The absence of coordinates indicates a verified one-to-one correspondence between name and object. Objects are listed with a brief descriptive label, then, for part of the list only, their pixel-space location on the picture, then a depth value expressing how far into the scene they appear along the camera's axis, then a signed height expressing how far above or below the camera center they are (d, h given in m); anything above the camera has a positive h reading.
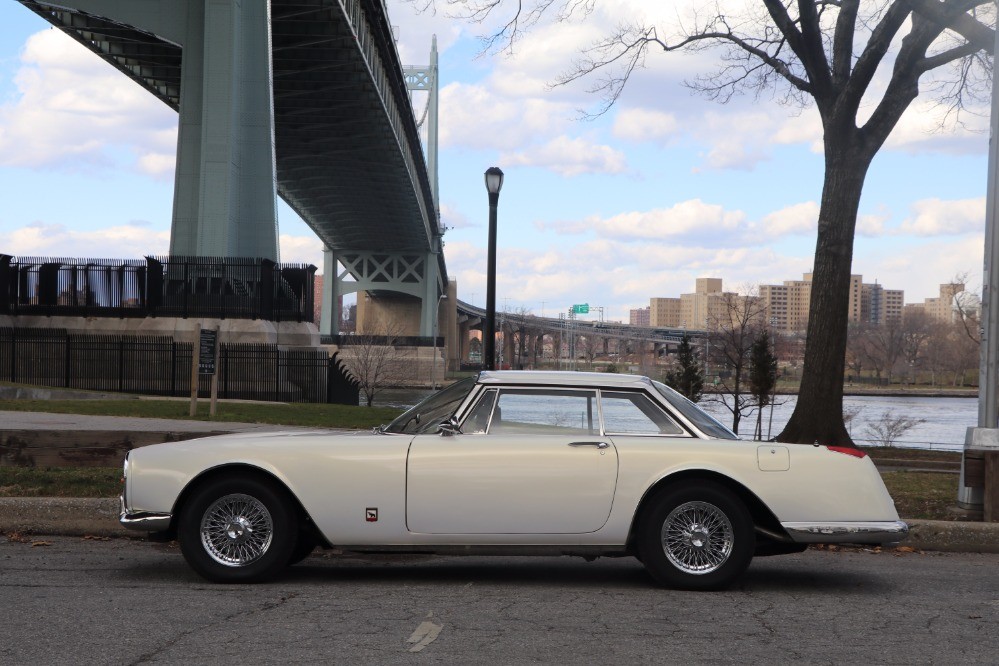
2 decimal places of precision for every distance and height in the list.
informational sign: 18.78 -0.19
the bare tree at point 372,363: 54.19 -0.93
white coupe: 6.23 -0.84
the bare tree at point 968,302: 52.50 +2.97
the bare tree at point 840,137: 15.56 +3.16
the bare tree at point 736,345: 50.28 +0.56
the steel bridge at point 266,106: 29.95 +9.34
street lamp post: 20.77 +1.38
